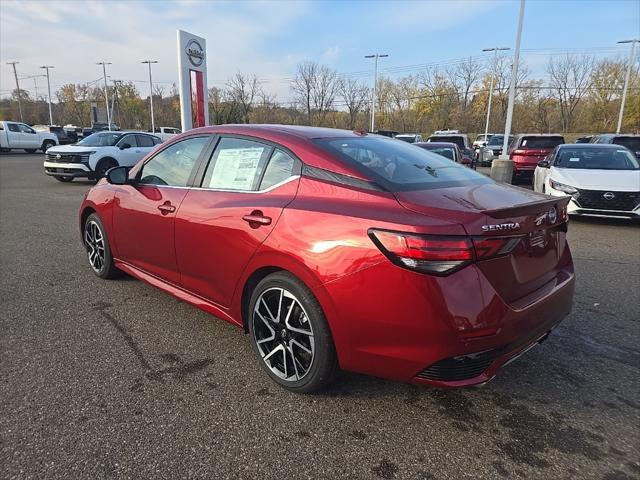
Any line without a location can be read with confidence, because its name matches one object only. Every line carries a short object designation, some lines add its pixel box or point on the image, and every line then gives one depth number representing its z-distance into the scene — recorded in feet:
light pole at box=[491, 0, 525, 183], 49.07
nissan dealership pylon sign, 52.54
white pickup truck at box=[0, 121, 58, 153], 96.27
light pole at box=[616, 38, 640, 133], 116.23
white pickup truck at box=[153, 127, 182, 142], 121.76
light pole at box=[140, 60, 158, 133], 214.20
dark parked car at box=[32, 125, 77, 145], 126.66
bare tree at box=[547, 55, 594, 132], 188.55
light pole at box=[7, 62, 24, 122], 261.81
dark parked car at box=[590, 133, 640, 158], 48.01
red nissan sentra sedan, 7.07
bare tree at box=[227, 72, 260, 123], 196.13
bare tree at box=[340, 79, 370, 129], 197.67
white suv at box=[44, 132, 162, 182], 47.01
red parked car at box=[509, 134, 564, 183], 51.03
